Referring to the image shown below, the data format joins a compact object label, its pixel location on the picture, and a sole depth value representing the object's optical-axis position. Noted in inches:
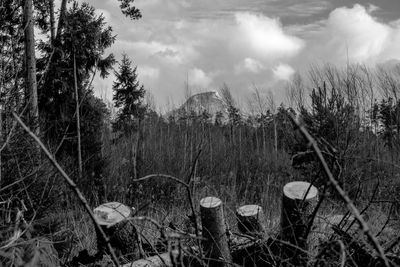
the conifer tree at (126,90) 880.3
